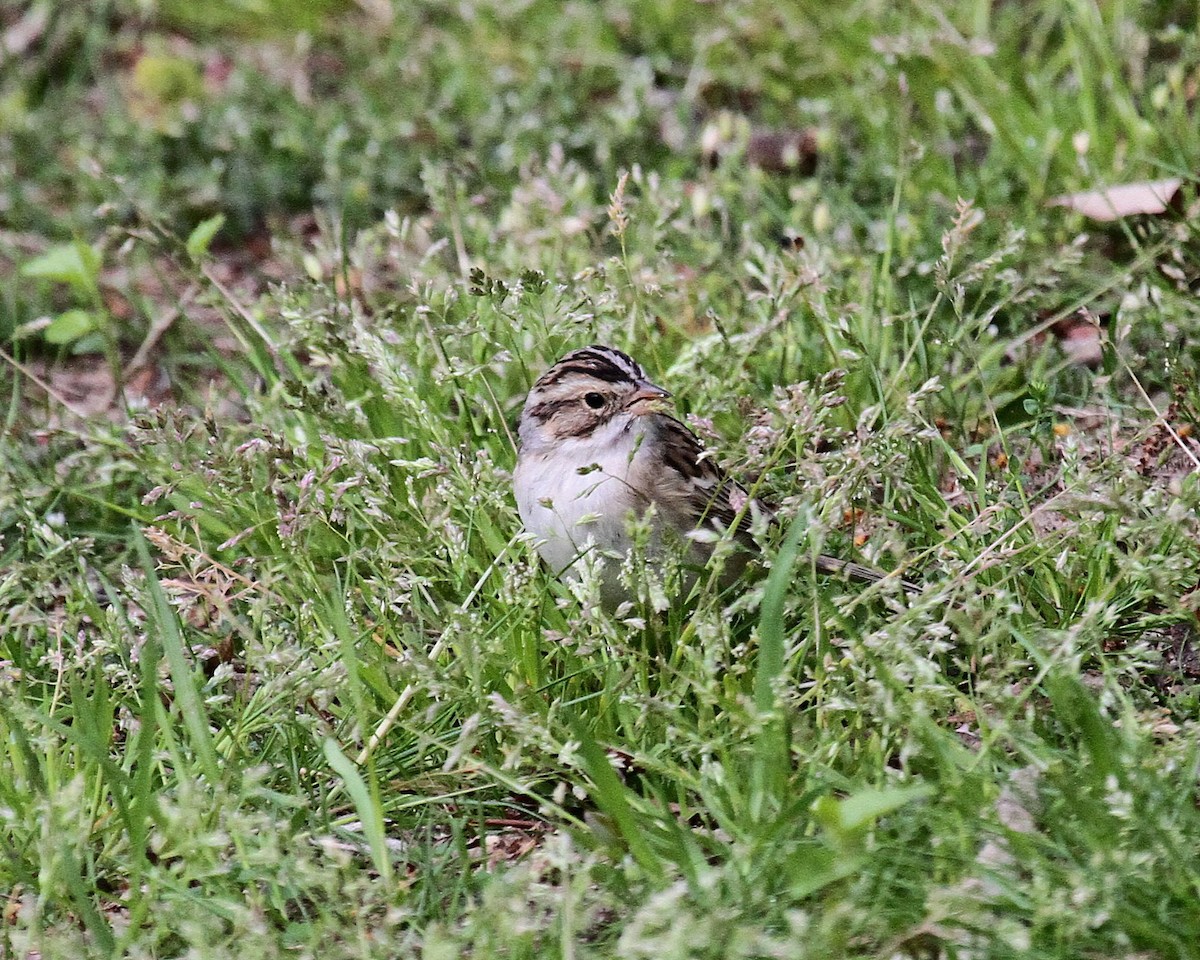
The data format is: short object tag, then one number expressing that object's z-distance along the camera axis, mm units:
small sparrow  8219
